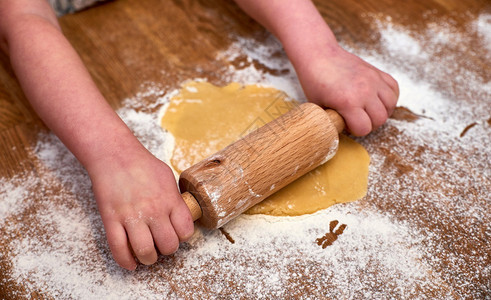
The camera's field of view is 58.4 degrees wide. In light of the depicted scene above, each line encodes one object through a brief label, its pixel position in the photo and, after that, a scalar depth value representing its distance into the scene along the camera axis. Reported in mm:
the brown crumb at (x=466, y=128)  1011
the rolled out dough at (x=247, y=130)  888
